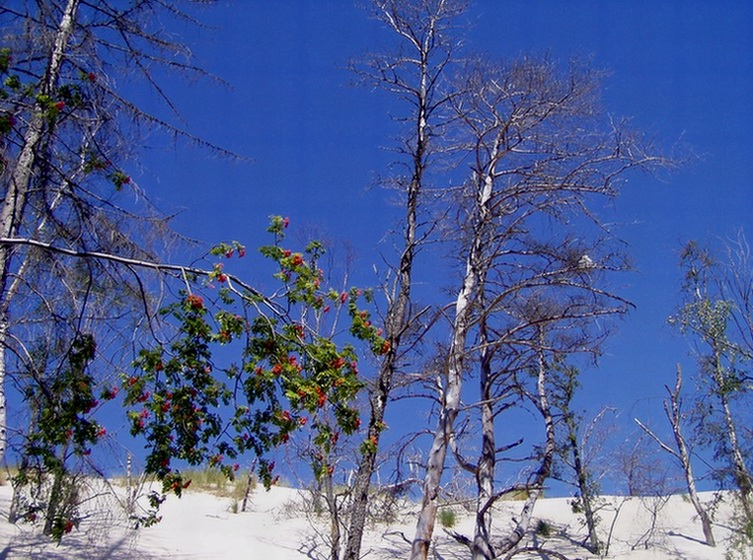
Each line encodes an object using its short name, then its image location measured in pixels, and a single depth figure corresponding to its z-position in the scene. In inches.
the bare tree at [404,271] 311.3
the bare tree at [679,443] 681.6
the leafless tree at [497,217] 269.7
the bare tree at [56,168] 183.5
